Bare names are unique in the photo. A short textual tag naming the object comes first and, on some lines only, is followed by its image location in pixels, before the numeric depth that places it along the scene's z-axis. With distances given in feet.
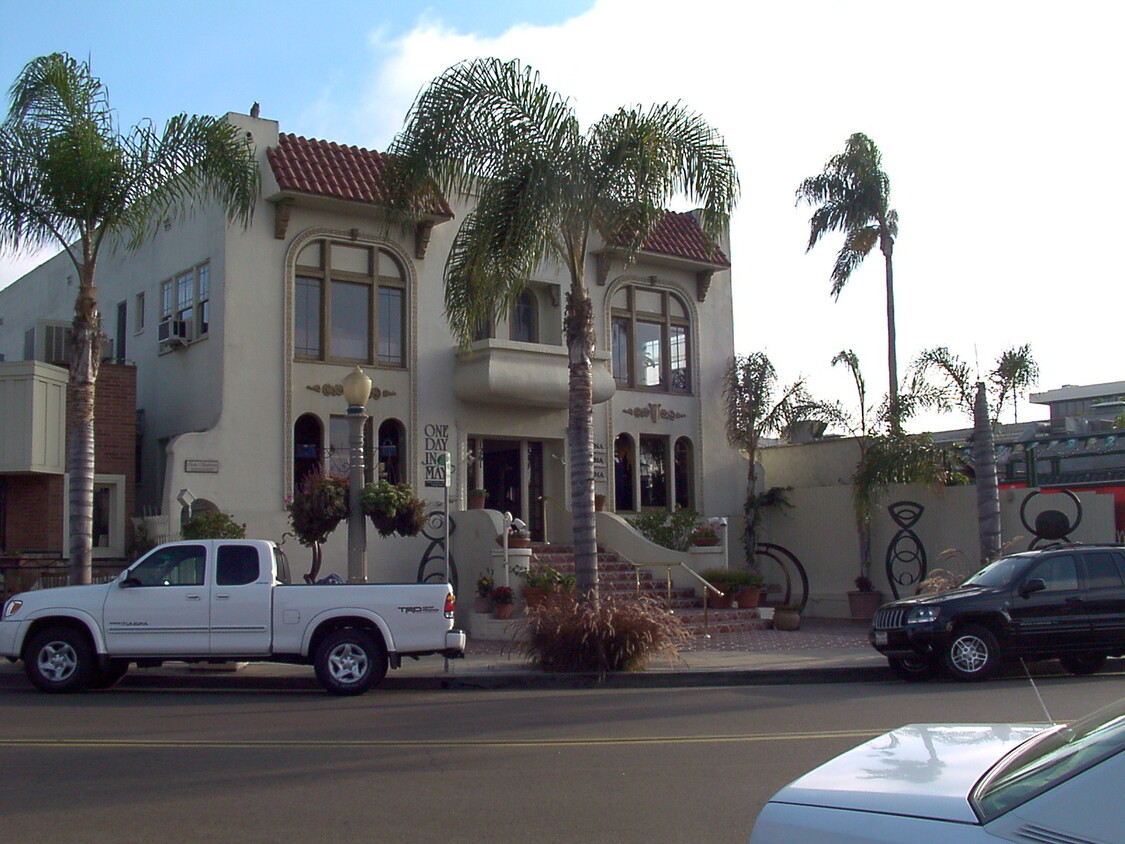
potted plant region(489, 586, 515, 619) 63.26
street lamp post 52.90
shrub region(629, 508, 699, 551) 76.64
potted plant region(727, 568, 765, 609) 69.46
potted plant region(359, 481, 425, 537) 53.52
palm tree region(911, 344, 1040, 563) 60.34
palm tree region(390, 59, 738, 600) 51.78
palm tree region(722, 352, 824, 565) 83.30
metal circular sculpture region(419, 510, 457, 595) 70.79
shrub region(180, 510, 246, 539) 60.54
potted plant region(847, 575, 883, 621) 76.33
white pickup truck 43.42
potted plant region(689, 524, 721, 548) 72.90
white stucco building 68.33
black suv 46.73
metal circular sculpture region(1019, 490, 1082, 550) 69.21
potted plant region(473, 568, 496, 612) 64.75
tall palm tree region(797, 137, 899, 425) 88.58
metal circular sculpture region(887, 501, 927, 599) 76.89
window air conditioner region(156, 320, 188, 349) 71.46
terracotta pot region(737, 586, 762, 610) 69.92
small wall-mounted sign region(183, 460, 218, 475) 64.95
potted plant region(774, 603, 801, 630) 69.56
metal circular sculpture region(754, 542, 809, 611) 82.89
